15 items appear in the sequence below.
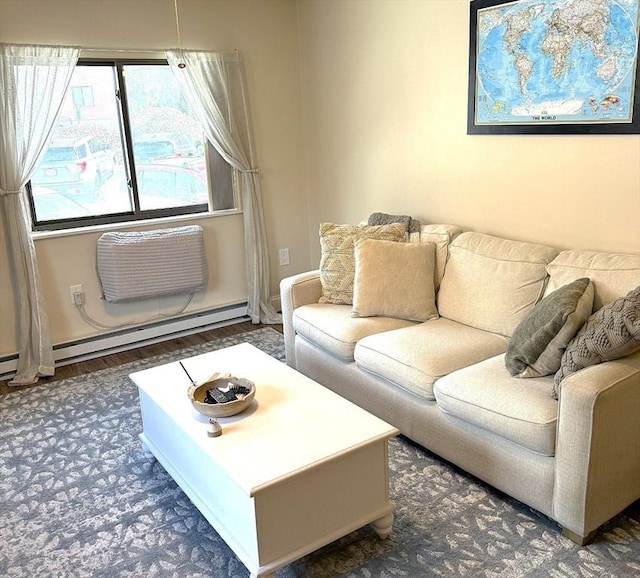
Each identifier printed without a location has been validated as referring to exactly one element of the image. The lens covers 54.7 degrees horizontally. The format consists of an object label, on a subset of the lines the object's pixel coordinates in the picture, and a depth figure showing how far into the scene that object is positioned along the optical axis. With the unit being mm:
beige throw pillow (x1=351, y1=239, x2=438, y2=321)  3236
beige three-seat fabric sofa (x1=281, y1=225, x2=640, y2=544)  2082
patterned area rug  2111
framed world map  2715
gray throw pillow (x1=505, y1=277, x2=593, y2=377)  2275
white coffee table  1967
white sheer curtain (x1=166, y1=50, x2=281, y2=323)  4246
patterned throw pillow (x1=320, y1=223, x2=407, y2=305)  3490
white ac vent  4113
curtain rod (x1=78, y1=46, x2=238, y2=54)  3859
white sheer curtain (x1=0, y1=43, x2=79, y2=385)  3658
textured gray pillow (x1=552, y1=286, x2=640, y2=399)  2088
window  3990
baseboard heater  4102
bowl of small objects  2268
